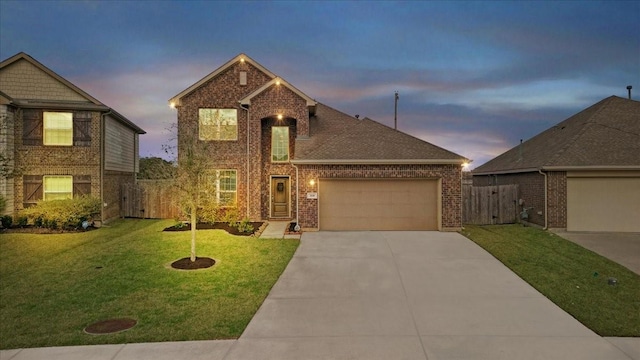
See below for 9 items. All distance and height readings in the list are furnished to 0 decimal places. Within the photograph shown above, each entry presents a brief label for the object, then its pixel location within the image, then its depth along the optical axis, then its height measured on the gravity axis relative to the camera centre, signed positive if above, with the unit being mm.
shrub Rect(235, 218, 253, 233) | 14384 -1848
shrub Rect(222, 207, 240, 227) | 15777 -1619
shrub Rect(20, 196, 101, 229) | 15203 -1360
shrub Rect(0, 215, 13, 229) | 15266 -1700
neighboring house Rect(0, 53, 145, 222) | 16344 +2109
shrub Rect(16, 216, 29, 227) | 15508 -1712
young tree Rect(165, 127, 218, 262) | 10148 +181
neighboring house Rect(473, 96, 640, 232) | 14914 -52
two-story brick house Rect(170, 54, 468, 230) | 15164 +892
